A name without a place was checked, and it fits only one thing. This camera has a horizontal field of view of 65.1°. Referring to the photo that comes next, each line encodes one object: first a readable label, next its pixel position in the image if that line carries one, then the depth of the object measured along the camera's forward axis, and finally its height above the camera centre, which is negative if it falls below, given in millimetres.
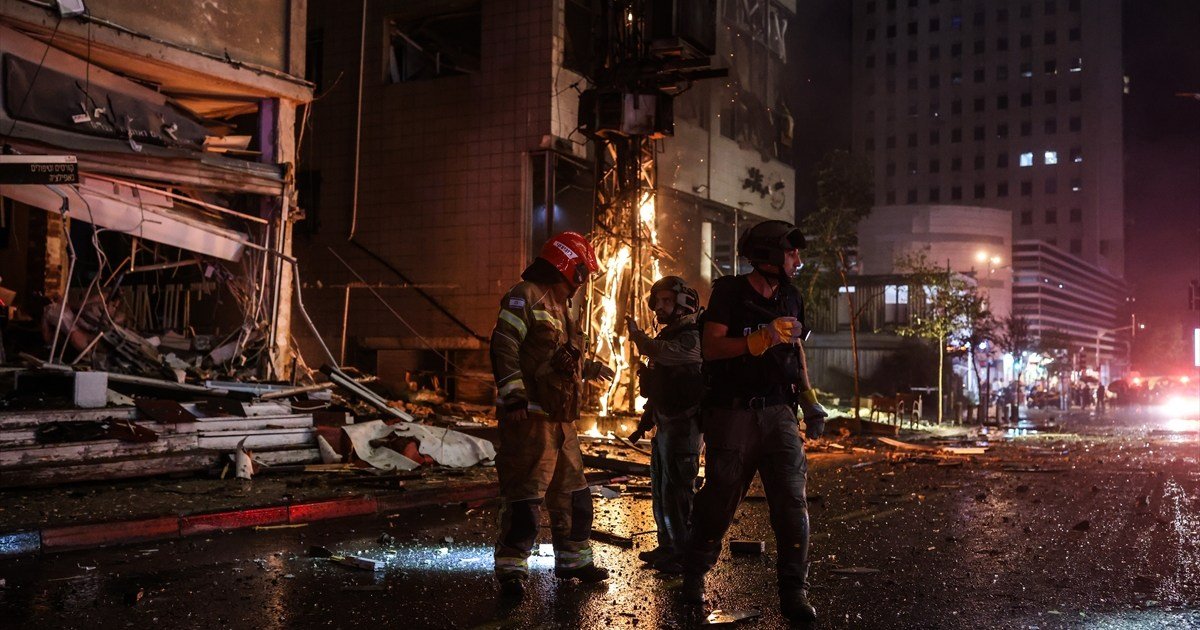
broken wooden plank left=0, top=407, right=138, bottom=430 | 9352 -594
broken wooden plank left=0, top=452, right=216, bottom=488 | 8711 -1083
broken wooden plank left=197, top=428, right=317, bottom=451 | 10549 -887
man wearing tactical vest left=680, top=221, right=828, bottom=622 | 5215 -223
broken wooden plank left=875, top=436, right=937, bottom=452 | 17764 -1370
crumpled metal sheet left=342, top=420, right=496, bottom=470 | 11188 -977
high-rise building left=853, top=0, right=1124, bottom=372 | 116875 +34466
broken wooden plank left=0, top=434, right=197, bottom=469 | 8898 -913
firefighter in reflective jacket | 5660 -306
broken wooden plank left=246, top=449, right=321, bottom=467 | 10751 -1095
